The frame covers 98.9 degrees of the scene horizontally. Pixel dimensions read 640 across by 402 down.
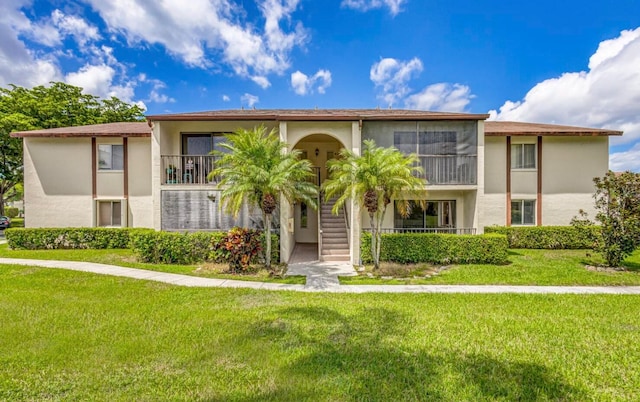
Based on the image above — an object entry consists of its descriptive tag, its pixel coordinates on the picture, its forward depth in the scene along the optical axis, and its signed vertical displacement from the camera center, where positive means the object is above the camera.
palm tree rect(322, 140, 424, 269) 9.72 +0.60
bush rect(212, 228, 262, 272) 9.80 -1.84
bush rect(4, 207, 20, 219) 38.21 -1.97
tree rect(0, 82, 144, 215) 20.55 +7.26
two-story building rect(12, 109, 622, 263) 14.14 +1.07
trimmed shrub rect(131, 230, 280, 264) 10.96 -1.98
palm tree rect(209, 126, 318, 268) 9.45 +0.84
